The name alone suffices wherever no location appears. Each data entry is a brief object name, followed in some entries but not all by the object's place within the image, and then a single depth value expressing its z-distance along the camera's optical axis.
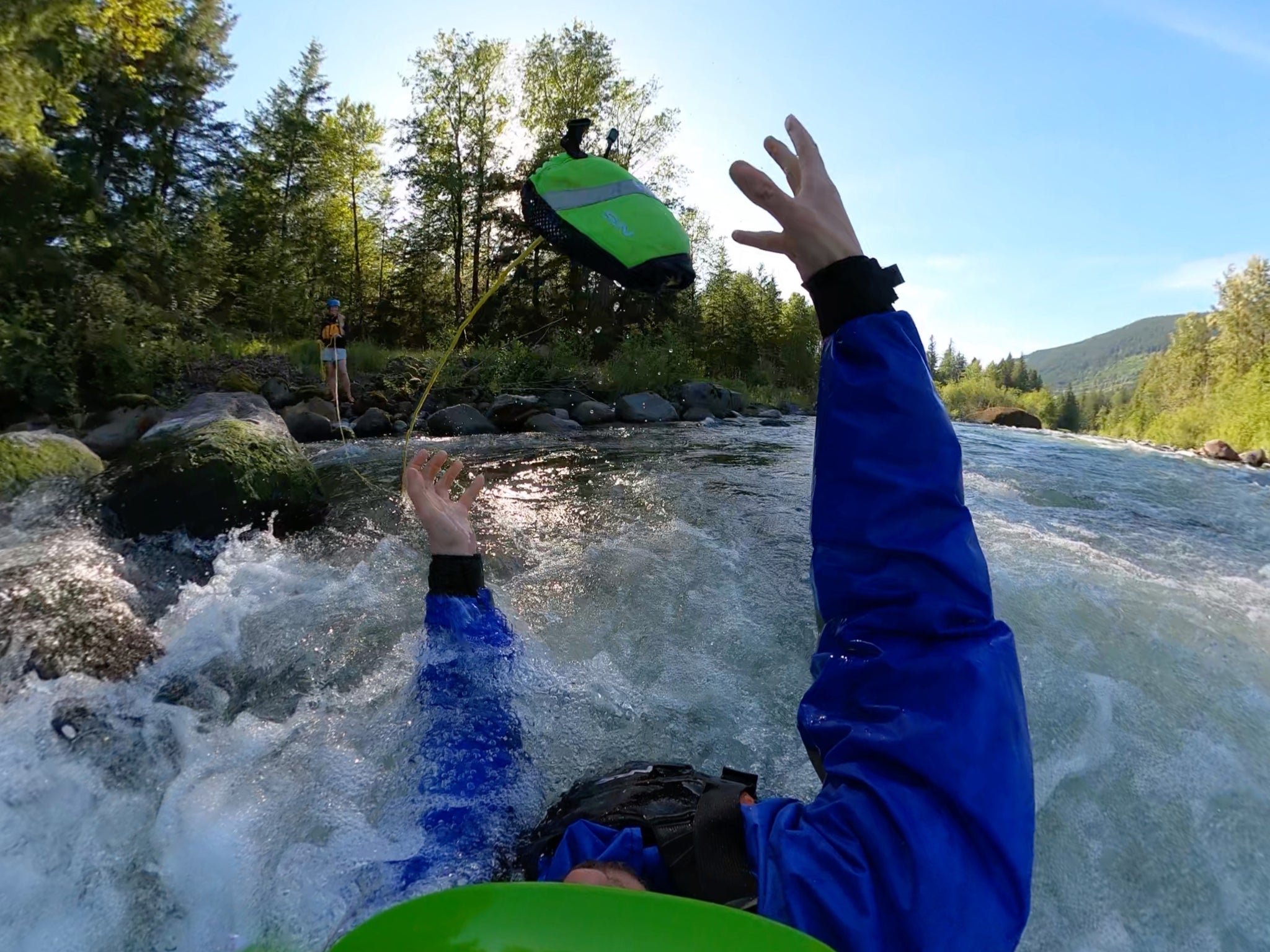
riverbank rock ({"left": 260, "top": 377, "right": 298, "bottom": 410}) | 12.03
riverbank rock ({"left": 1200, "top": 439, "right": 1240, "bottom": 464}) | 18.00
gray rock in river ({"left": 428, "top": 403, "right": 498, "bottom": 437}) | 11.30
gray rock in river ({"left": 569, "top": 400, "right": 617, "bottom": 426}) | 13.23
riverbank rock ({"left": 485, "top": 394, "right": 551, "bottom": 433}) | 12.08
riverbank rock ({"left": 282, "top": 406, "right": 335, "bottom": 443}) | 9.87
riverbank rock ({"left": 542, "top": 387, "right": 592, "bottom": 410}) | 14.02
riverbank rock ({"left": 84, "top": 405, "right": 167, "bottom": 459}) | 8.21
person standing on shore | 11.72
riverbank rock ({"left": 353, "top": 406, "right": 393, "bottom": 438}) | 11.03
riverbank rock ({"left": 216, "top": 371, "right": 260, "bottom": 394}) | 12.27
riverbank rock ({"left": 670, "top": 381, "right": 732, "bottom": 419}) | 16.84
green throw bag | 1.81
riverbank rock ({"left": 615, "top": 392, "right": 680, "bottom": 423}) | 14.29
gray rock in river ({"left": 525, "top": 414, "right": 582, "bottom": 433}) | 11.85
